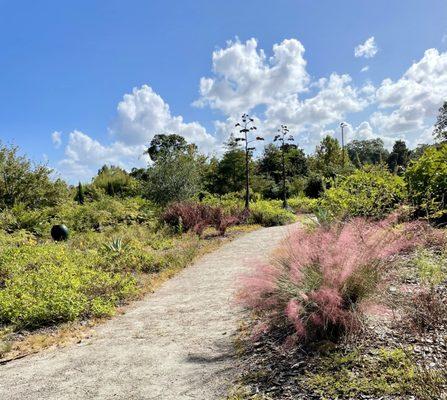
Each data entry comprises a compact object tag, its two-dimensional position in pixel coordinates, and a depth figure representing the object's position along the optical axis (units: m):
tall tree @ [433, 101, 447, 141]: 32.19
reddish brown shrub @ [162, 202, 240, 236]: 11.23
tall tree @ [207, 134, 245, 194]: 23.61
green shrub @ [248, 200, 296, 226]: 14.08
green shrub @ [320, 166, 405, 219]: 5.86
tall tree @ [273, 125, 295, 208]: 20.59
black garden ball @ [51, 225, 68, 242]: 10.86
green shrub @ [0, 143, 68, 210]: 14.09
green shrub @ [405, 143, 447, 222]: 5.92
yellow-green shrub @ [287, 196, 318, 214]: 19.02
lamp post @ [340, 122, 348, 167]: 31.91
